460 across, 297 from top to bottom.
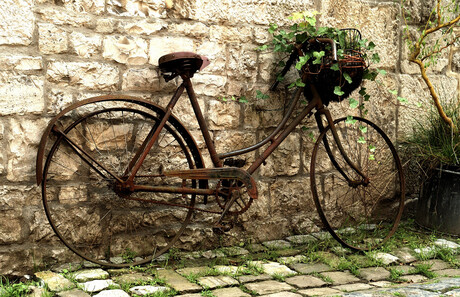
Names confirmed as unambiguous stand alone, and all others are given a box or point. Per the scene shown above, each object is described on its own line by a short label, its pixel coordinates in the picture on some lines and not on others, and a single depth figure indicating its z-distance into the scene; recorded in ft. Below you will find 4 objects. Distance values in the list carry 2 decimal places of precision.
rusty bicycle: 11.46
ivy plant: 12.45
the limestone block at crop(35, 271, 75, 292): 10.36
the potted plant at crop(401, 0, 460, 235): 14.83
